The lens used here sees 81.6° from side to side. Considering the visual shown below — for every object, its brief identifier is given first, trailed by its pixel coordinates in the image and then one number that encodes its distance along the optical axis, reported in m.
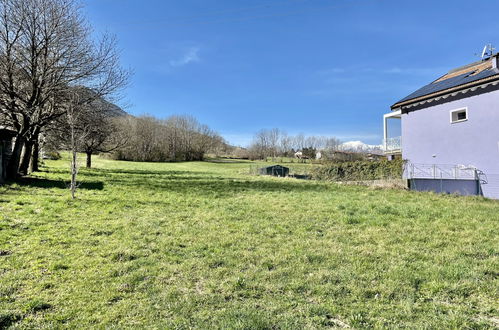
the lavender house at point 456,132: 12.29
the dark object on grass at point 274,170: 27.41
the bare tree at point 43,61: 12.27
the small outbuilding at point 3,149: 12.56
